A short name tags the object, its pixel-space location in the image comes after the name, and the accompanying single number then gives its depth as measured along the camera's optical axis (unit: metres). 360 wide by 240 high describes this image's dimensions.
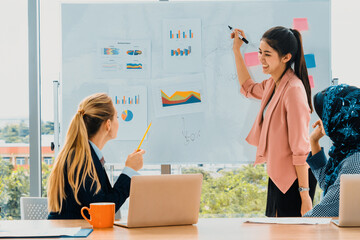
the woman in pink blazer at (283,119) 3.02
